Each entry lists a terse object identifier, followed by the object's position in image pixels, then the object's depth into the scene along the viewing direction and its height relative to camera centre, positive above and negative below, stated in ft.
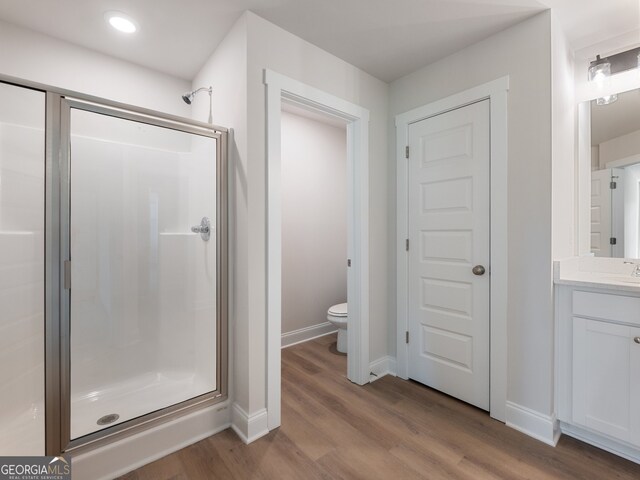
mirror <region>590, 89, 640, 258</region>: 6.02 +1.28
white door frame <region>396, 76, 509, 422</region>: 6.16 +0.04
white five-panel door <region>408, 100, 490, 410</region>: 6.57 -0.29
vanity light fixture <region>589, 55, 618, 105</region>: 6.16 +3.40
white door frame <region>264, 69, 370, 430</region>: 5.98 +0.43
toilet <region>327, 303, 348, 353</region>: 9.41 -2.52
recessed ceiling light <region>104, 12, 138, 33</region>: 5.81 +4.26
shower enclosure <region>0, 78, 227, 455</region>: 4.78 -0.58
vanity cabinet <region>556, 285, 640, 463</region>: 5.04 -2.20
